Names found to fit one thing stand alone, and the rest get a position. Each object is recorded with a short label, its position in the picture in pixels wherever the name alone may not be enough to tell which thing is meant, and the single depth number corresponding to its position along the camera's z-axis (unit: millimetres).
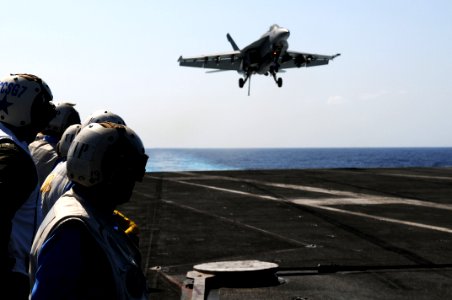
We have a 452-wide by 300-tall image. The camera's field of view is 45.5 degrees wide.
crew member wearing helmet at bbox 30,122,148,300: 2521
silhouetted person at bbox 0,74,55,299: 4027
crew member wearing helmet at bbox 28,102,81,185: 7465
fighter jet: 42500
